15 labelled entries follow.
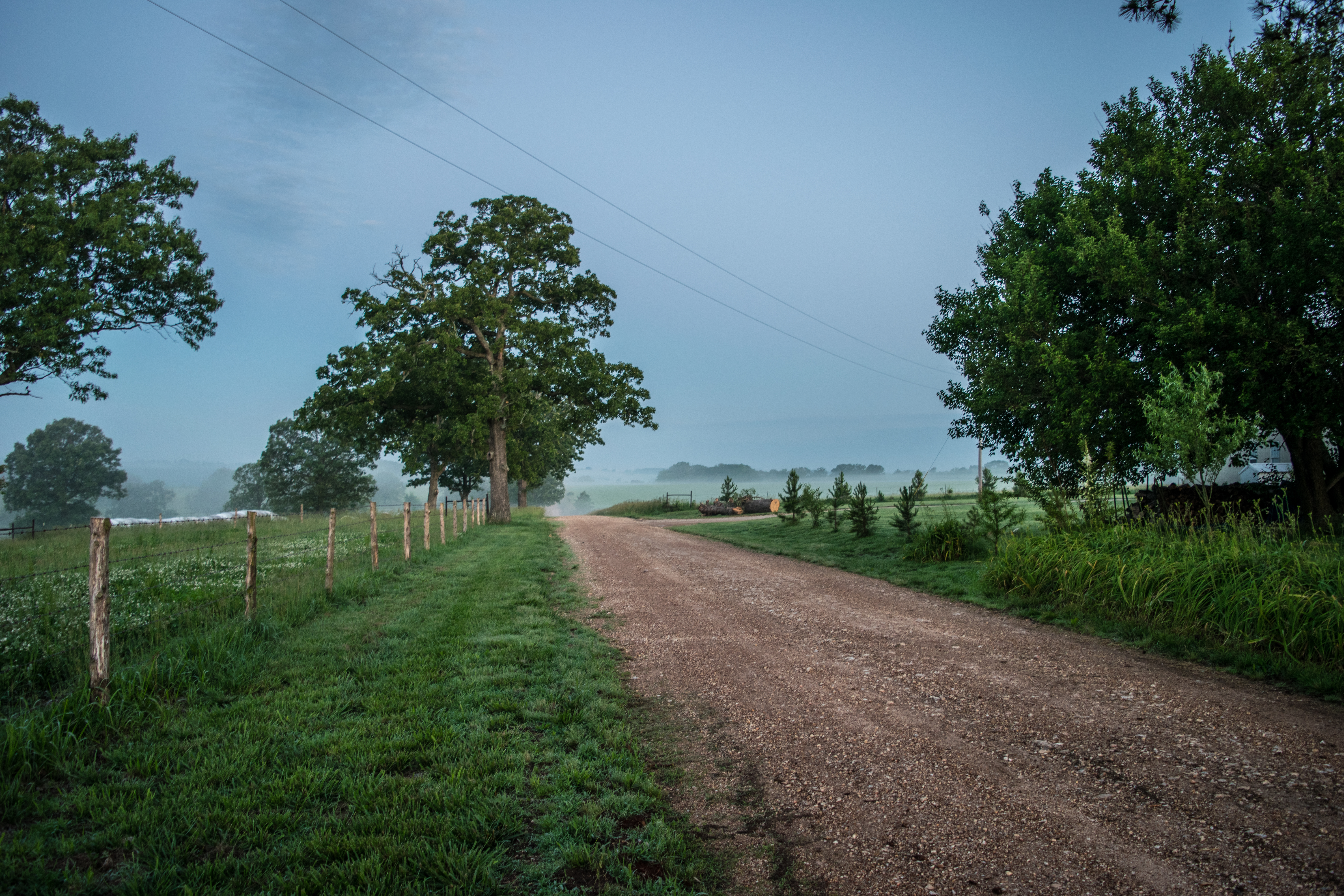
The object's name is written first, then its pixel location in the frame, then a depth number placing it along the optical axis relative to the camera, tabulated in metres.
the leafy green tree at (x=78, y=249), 21.80
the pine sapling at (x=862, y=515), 17.77
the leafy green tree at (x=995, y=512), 12.26
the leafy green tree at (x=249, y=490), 82.75
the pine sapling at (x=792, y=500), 23.47
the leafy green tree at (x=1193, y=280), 11.62
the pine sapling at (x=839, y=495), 19.84
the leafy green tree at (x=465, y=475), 52.88
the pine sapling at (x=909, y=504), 15.99
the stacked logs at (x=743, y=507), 36.16
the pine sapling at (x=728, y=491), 36.91
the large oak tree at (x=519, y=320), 29.48
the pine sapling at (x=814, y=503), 22.17
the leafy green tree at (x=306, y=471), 63.22
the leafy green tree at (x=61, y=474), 68.94
